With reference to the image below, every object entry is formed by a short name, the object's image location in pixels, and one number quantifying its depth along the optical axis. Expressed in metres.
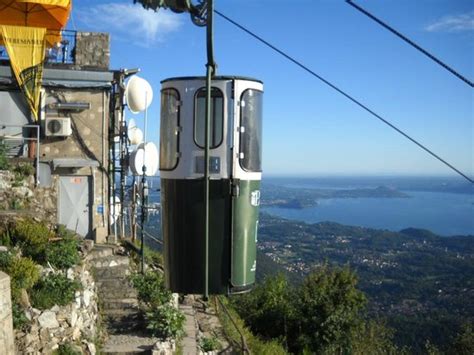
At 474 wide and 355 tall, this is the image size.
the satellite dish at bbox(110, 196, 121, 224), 13.75
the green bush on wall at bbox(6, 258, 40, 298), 8.21
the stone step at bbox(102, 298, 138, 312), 10.52
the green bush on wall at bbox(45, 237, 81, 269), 9.38
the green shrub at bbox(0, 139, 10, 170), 11.63
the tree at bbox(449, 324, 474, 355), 14.35
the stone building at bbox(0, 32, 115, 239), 13.21
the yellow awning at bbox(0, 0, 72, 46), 13.37
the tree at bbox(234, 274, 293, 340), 14.70
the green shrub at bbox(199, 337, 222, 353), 10.48
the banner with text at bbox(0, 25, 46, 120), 12.80
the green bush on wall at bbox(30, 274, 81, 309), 8.47
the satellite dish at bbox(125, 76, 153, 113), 13.28
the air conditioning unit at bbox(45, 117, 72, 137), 12.87
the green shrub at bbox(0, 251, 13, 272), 8.32
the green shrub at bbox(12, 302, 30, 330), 7.69
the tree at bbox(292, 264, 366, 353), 14.13
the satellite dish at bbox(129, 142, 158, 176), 13.27
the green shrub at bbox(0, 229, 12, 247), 9.30
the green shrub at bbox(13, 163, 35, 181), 12.11
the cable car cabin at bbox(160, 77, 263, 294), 4.12
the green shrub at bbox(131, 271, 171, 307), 10.69
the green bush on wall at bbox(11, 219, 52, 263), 9.41
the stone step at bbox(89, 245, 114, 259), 11.78
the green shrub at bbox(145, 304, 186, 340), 9.75
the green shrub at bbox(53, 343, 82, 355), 8.10
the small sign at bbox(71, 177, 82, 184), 13.33
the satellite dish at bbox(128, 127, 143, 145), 15.19
